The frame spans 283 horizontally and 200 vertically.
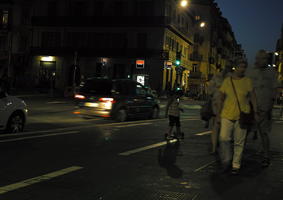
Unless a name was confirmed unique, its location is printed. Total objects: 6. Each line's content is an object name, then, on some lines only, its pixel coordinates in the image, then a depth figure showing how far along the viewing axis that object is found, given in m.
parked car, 10.84
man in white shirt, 7.74
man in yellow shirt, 6.82
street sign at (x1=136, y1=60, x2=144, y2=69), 47.91
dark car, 16.12
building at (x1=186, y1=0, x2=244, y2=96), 67.69
